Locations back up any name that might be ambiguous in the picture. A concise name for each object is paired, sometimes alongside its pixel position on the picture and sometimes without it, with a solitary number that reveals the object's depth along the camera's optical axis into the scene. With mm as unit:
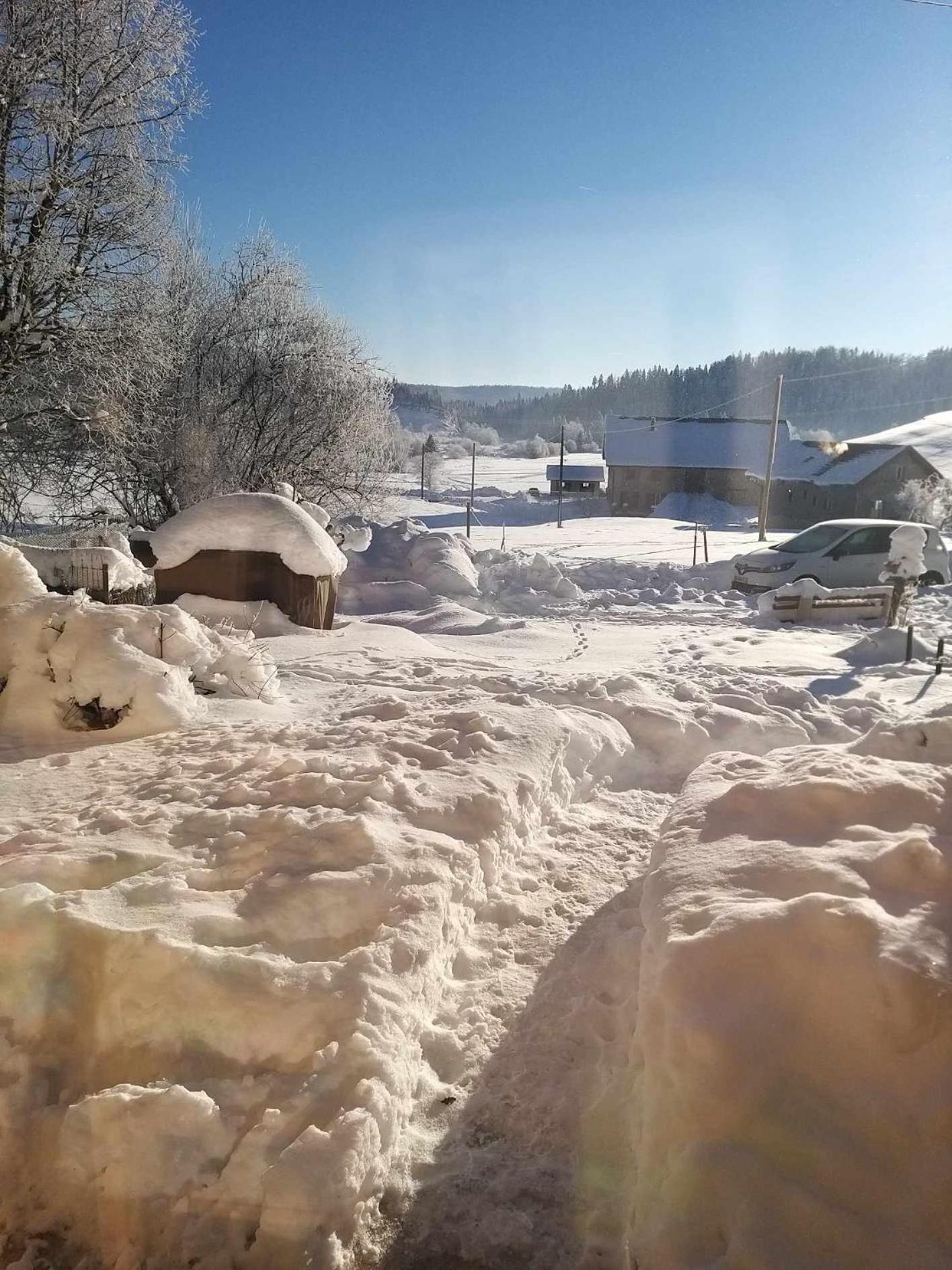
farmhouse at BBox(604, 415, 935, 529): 42500
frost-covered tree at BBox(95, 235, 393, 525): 19594
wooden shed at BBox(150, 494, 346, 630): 9750
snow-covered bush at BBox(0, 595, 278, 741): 5137
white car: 14109
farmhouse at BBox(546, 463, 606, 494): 58438
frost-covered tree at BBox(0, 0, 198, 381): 9898
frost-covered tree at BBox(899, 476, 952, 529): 34719
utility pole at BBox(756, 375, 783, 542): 28484
